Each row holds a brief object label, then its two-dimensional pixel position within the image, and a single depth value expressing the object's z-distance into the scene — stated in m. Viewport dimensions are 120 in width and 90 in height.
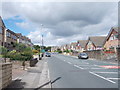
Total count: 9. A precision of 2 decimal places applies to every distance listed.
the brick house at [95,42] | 39.07
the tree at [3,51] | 10.84
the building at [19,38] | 45.15
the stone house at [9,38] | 30.58
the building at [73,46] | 76.91
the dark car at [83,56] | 25.36
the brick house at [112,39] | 27.07
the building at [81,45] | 56.03
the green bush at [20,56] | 10.95
